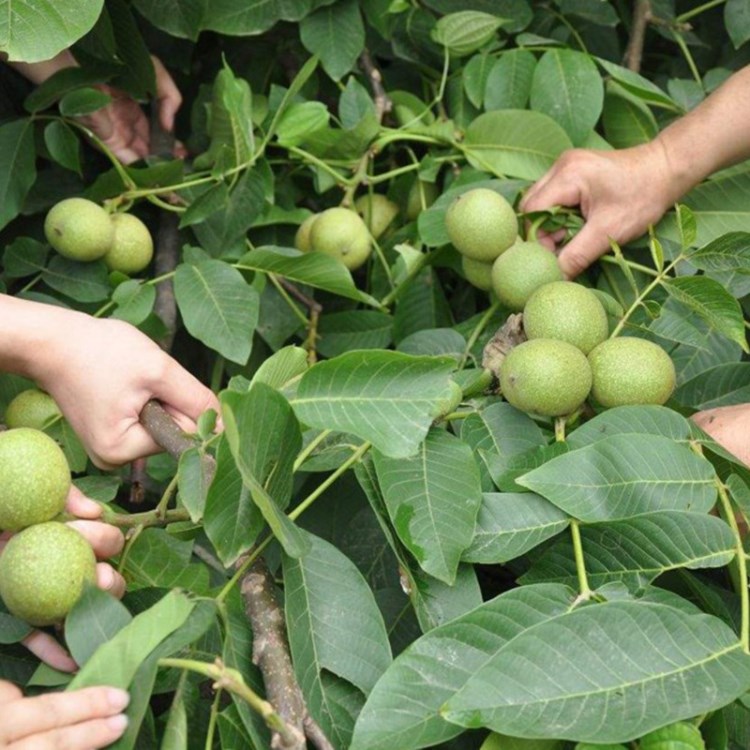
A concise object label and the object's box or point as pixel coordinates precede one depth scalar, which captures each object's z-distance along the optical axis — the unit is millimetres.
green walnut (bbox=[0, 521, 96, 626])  1027
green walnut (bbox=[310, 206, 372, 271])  1837
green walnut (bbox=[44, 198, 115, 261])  1729
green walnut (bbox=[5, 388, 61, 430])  1544
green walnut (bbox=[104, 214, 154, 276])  1799
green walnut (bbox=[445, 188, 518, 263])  1642
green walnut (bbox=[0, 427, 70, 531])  1091
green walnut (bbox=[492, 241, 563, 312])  1578
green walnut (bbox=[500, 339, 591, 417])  1325
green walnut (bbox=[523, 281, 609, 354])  1436
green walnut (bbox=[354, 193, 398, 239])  2000
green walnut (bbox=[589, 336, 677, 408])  1371
